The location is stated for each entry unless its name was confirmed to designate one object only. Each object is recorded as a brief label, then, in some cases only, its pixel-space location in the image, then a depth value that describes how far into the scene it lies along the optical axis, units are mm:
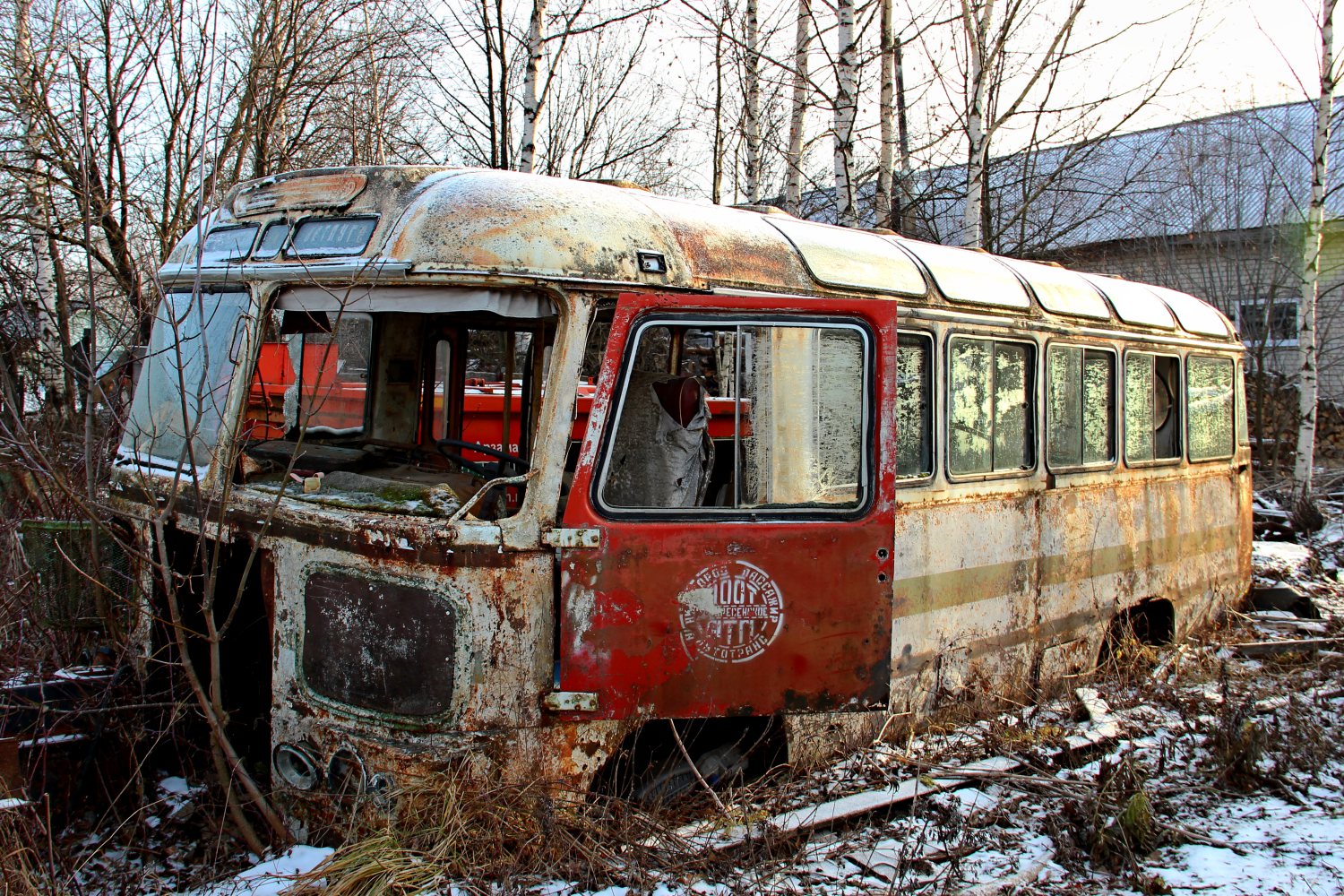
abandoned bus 3658
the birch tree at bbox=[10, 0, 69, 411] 9320
